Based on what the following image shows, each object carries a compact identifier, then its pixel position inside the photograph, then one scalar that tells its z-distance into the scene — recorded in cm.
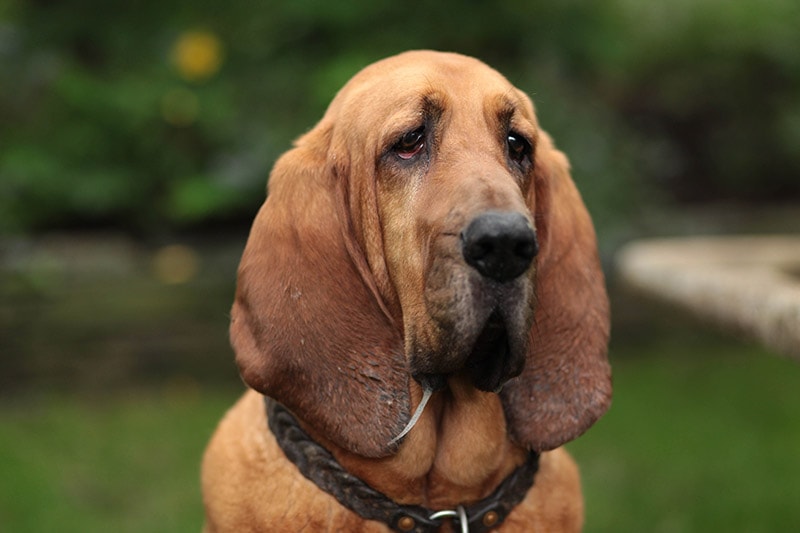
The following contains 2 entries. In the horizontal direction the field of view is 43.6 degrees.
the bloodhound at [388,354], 274
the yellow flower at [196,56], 669
